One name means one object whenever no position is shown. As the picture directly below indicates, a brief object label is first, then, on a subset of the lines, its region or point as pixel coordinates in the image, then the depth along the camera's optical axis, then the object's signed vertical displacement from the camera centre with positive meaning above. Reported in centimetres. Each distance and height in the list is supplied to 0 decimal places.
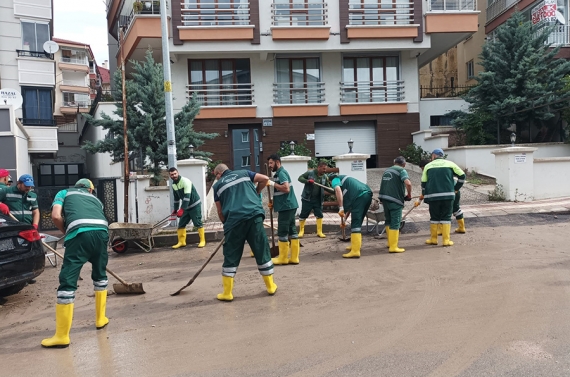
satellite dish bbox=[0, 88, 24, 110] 1791 +302
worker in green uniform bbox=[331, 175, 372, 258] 862 -61
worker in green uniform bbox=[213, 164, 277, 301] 625 -71
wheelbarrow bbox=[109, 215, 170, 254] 1011 -126
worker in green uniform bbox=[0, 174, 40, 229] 879 -42
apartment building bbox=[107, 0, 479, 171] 2092 +478
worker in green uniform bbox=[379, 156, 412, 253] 892 -56
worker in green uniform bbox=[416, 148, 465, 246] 918 -52
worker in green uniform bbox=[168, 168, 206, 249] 1060 -71
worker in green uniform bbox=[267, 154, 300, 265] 820 -71
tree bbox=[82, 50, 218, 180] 1464 +149
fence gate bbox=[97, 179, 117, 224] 1359 -58
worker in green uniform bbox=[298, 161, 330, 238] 1031 -64
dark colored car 643 -106
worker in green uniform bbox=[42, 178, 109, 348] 506 -78
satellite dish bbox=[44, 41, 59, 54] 2183 +588
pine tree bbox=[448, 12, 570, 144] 1938 +319
